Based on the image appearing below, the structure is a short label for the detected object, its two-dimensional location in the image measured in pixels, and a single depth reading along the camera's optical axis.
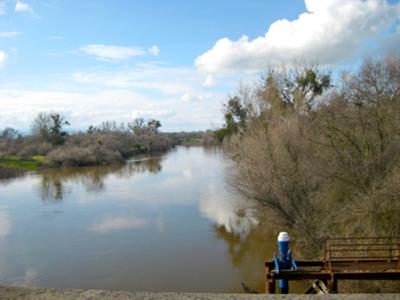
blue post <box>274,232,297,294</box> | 7.66
